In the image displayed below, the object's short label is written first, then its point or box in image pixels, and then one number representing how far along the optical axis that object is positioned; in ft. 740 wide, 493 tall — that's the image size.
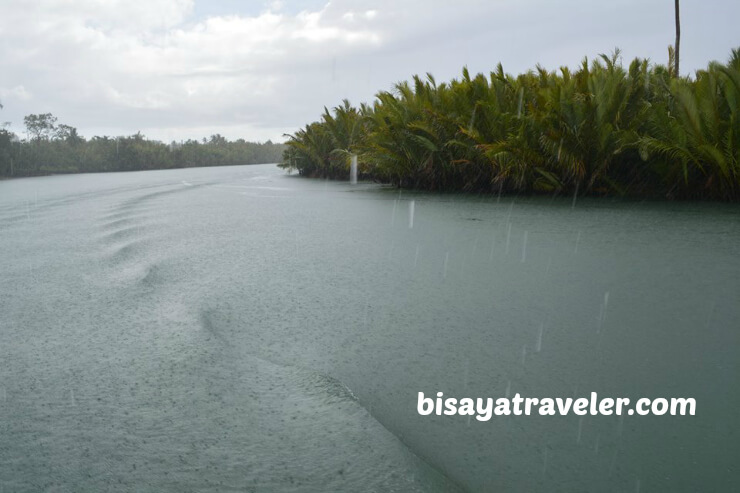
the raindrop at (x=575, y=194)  30.59
